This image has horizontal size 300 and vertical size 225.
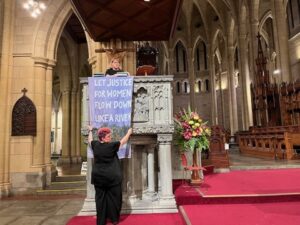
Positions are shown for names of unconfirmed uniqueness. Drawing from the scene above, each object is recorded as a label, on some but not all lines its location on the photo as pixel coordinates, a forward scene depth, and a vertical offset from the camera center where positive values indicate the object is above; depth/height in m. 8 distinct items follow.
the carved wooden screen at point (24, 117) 7.02 +0.60
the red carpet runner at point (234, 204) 3.18 -1.06
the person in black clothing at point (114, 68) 4.18 +1.14
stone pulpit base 3.83 -0.16
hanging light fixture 6.09 +3.22
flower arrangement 5.02 +0.04
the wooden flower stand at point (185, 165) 5.05 -0.65
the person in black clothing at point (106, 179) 3.18 -0.54
